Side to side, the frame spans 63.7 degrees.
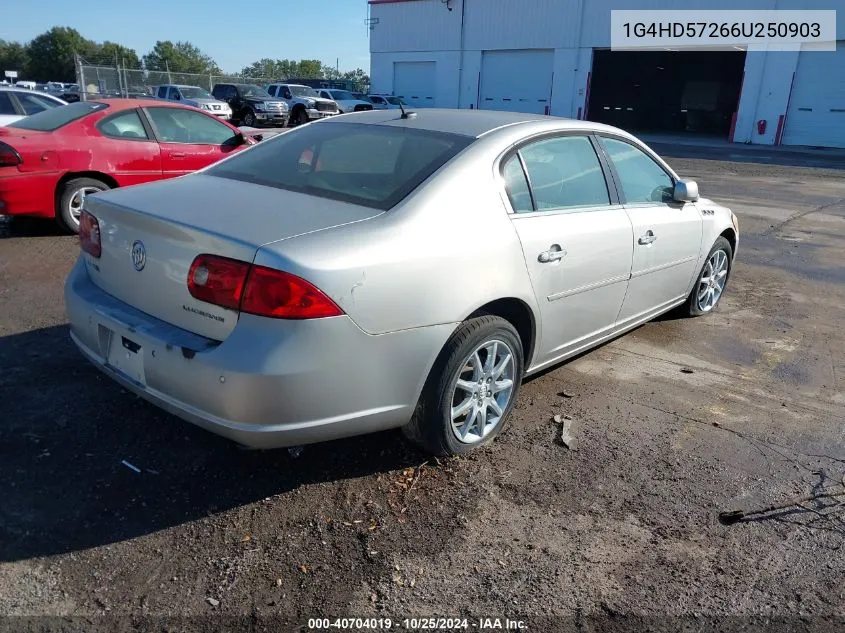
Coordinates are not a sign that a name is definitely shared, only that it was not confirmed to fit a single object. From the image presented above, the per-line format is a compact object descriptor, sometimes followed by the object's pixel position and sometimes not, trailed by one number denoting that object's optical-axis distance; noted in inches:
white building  1101.7
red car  262.2
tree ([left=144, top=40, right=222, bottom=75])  3536.2
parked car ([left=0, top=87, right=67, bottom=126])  396.2
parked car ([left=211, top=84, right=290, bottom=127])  982.4
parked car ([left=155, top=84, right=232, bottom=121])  888.9
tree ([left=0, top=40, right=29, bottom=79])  3796.8
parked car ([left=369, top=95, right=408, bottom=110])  1213.1
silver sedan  100.4
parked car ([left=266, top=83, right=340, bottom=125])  1042.7
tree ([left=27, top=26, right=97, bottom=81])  3668.8
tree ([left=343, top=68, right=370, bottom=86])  4112.2
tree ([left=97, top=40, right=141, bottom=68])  3744.1
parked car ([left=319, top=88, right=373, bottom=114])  1164.5
